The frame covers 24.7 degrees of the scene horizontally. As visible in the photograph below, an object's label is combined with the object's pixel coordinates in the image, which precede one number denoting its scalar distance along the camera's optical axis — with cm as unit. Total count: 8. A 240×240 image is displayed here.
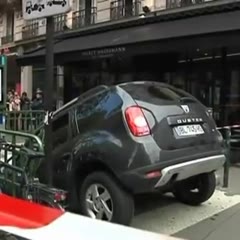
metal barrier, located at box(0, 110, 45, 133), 1284
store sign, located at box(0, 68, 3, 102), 809
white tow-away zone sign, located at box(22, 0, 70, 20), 484
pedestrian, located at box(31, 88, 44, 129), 1286
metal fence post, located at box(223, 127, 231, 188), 809
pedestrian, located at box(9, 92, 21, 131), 1351
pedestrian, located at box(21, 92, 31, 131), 1308
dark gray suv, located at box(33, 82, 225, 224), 568
